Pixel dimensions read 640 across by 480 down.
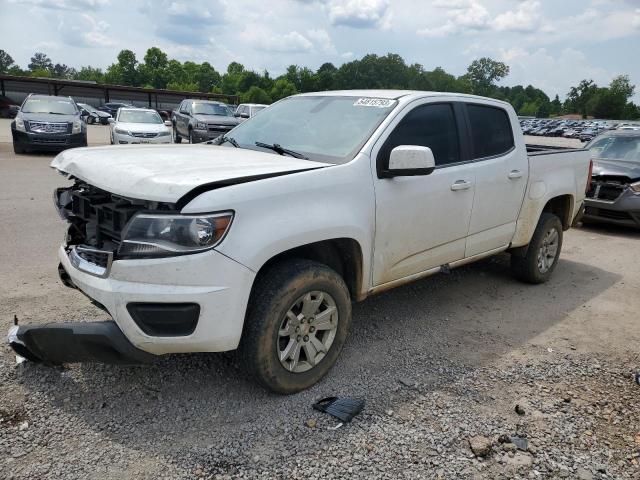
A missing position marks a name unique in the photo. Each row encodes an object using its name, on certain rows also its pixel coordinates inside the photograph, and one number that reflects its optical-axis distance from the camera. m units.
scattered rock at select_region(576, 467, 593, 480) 2.72
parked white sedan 16.31
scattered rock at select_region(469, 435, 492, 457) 2.85
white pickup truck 2.76
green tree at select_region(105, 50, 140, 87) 109.38
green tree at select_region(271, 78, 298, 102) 87.57
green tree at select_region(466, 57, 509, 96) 138.25
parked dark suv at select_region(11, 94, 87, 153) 14.87
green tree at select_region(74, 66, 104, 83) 122.56
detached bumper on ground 2.81
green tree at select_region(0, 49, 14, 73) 130.41
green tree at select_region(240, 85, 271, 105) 78.50
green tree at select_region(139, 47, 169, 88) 110.19
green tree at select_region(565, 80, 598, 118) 123.34
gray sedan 8.46
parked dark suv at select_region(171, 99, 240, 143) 18.27
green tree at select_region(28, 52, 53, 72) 161.12
